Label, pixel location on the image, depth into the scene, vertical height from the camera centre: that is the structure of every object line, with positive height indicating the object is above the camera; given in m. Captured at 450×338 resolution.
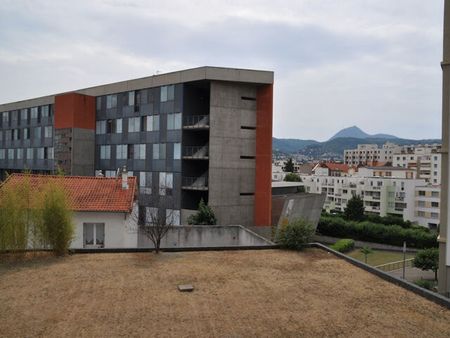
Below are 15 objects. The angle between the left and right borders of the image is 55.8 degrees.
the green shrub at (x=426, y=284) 32.10 -9.04
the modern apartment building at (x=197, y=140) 38.62 +2.35
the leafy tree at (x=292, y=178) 99.85 -2.89
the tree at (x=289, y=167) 138.50 -0.41
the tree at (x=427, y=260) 41.62 -9.05
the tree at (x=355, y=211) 68.00 -7.06
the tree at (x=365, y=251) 48.78 -9.83
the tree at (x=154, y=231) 16.33 -3.12
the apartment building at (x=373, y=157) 198.61 +4.76
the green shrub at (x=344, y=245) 52.61 -9.92
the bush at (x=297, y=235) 17.12 -2.79
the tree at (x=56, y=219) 14.56 -2.00
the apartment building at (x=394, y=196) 79.25 -5.64
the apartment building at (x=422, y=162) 114.19 +1.78
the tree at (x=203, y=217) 35.62 -4.44
